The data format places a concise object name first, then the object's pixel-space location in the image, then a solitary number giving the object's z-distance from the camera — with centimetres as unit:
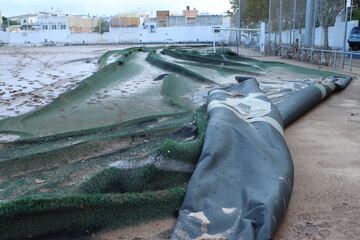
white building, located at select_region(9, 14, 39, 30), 11594
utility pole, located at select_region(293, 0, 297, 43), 1970
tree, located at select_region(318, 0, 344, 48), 1722
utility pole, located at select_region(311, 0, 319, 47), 1712
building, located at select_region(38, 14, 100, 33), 7381
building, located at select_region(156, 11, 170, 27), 7006
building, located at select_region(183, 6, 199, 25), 6831
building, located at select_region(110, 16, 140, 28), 8022
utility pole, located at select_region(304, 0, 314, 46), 1827
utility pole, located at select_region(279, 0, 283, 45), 2195
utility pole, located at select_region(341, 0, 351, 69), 1293
